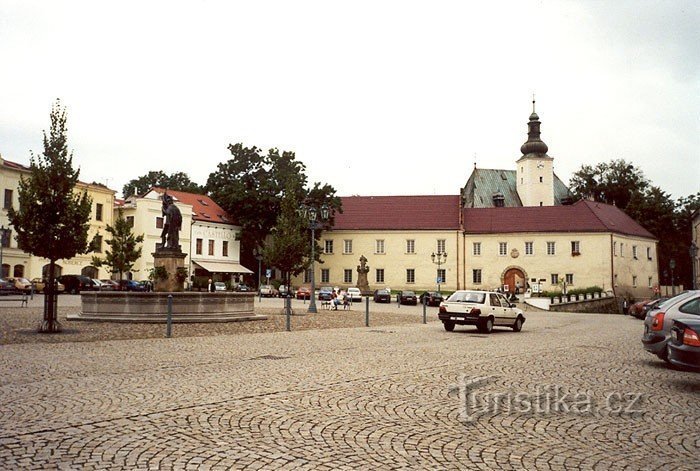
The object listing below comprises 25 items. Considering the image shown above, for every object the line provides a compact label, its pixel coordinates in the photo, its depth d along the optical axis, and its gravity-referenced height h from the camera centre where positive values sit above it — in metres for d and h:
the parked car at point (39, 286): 50.67 -0.50
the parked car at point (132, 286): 52.25 -0.50
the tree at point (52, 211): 18.34 +1.99
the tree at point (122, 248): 47.59 +2.41
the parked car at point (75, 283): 51.94 -0.25
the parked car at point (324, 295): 54.59 -1.24
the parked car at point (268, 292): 60.78 -1.11
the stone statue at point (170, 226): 25.09 +2.18
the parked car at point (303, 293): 56.31 -1.11
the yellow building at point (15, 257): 54.34 +2.03
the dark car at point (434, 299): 50.12 -1.43
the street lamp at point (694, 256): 46.50 +1.86
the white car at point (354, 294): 57.84 -1.23
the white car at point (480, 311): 22.11 -1.08
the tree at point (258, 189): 68.49 +9.90
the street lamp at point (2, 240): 51.44 +3.36
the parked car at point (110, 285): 52.39 -0.42
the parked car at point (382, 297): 54.84 -1.41
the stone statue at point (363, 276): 67.75 +0.49
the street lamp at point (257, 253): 61.84 +2.67
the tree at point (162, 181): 86.28 +13.56
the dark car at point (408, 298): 51.69 -1.41
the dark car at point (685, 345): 9.62 -0.98
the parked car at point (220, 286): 55.47 -0.51
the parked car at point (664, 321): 11.72 -0.77
